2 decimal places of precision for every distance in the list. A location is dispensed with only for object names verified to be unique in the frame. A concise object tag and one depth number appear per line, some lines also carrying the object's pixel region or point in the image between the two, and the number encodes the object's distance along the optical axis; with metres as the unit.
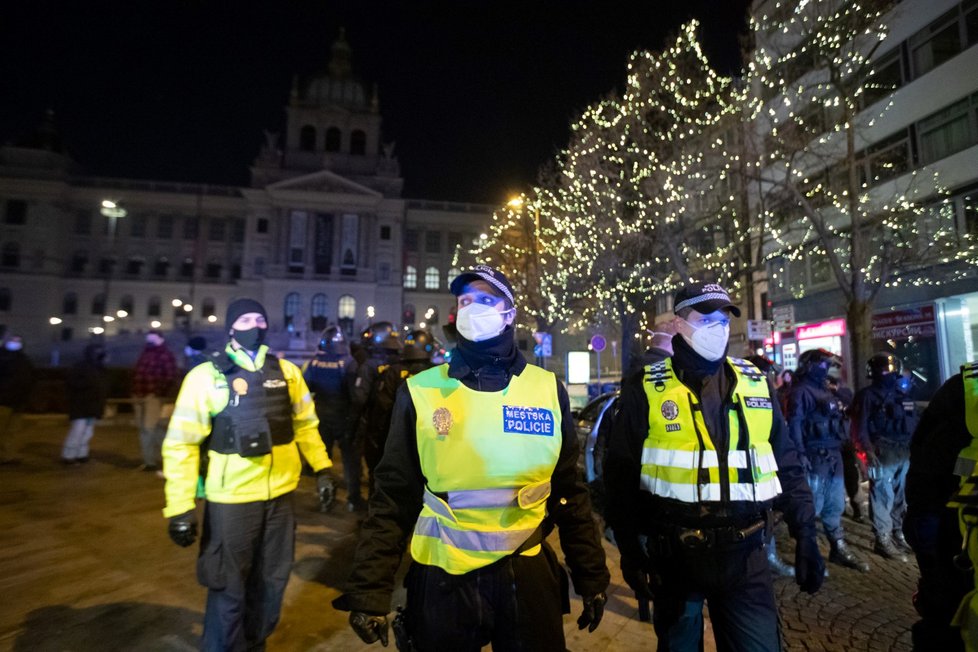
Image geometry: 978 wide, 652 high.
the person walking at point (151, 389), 8.66
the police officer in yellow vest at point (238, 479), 2.85
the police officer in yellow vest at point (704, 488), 2.33
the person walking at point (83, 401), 8.95
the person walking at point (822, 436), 5.39
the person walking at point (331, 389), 6.91
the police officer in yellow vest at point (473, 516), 1.91
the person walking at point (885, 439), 5.55
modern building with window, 13.67
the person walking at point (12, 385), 8.16
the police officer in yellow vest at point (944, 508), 2.08
